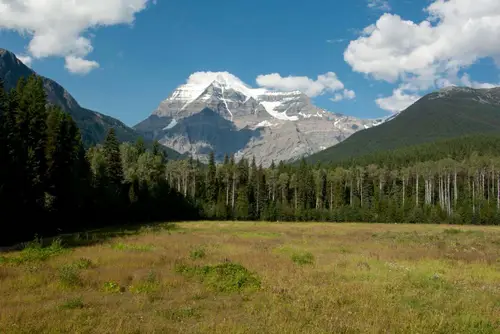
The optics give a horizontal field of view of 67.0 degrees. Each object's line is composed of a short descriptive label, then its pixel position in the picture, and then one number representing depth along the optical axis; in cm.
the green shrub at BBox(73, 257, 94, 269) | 1919
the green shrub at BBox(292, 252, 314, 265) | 2304
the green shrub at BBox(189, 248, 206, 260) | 2395
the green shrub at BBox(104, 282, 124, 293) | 1491
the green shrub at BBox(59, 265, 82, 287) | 1527
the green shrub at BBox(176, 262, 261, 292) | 1593
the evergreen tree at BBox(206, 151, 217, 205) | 11000
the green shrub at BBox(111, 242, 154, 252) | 2712
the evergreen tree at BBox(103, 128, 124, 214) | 8125
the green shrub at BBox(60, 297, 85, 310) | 1195
